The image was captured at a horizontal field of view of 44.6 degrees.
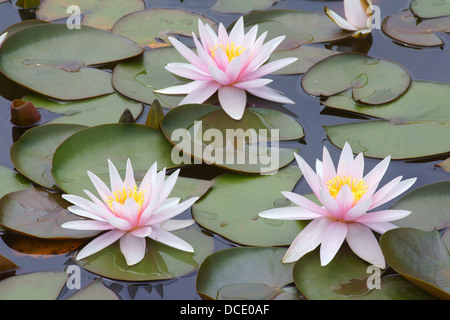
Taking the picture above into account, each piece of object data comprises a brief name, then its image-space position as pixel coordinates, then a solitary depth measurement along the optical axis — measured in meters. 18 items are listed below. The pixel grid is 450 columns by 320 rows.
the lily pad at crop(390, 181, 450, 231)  2.62
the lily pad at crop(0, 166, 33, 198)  2.87
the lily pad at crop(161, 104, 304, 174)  3.00
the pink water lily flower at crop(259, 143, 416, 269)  2.45
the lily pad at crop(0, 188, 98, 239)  2.62
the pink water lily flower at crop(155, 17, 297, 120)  3.32
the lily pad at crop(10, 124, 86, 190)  2.92
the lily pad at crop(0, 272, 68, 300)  2.38
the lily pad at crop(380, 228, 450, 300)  2.33
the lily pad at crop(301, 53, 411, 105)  3.45
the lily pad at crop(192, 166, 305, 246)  2.61
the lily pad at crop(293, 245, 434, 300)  2.33
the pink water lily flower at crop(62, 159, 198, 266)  2.50
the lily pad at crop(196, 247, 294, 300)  2.36
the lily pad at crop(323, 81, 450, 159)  3.08
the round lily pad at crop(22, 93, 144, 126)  3.32
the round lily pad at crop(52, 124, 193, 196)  2.90
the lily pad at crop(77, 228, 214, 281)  2.45
